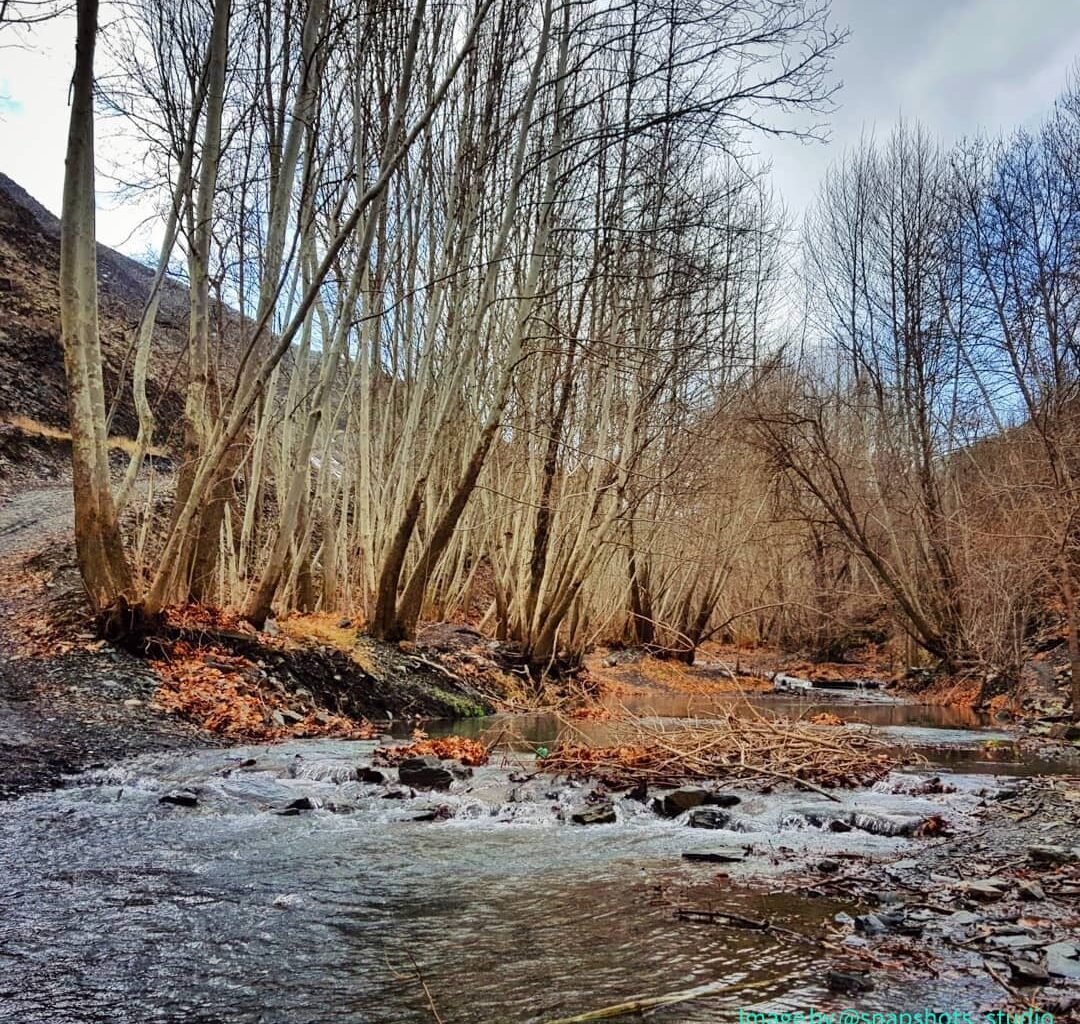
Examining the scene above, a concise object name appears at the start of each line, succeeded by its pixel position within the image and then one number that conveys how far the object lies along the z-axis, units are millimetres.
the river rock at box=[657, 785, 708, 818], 5266
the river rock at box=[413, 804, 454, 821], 4924
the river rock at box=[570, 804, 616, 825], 5023
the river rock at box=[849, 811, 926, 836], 4727
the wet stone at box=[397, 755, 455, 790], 5754
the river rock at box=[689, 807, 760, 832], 4938
